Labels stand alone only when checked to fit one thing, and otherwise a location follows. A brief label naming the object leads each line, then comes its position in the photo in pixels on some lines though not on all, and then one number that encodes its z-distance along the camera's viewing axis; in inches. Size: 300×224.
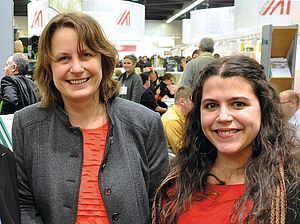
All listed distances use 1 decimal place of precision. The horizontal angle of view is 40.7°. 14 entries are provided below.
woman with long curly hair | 47.3
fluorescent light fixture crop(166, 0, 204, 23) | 609.8
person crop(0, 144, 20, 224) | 49.0
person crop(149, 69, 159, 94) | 350.2
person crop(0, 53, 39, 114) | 148.7
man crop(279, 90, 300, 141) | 169.3
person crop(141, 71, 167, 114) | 265.0
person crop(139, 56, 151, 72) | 479.1
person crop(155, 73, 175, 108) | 325.7
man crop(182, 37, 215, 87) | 198.7
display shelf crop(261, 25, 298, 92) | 199.2
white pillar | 131.5
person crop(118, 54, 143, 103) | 250.5
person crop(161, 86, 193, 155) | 146.3
